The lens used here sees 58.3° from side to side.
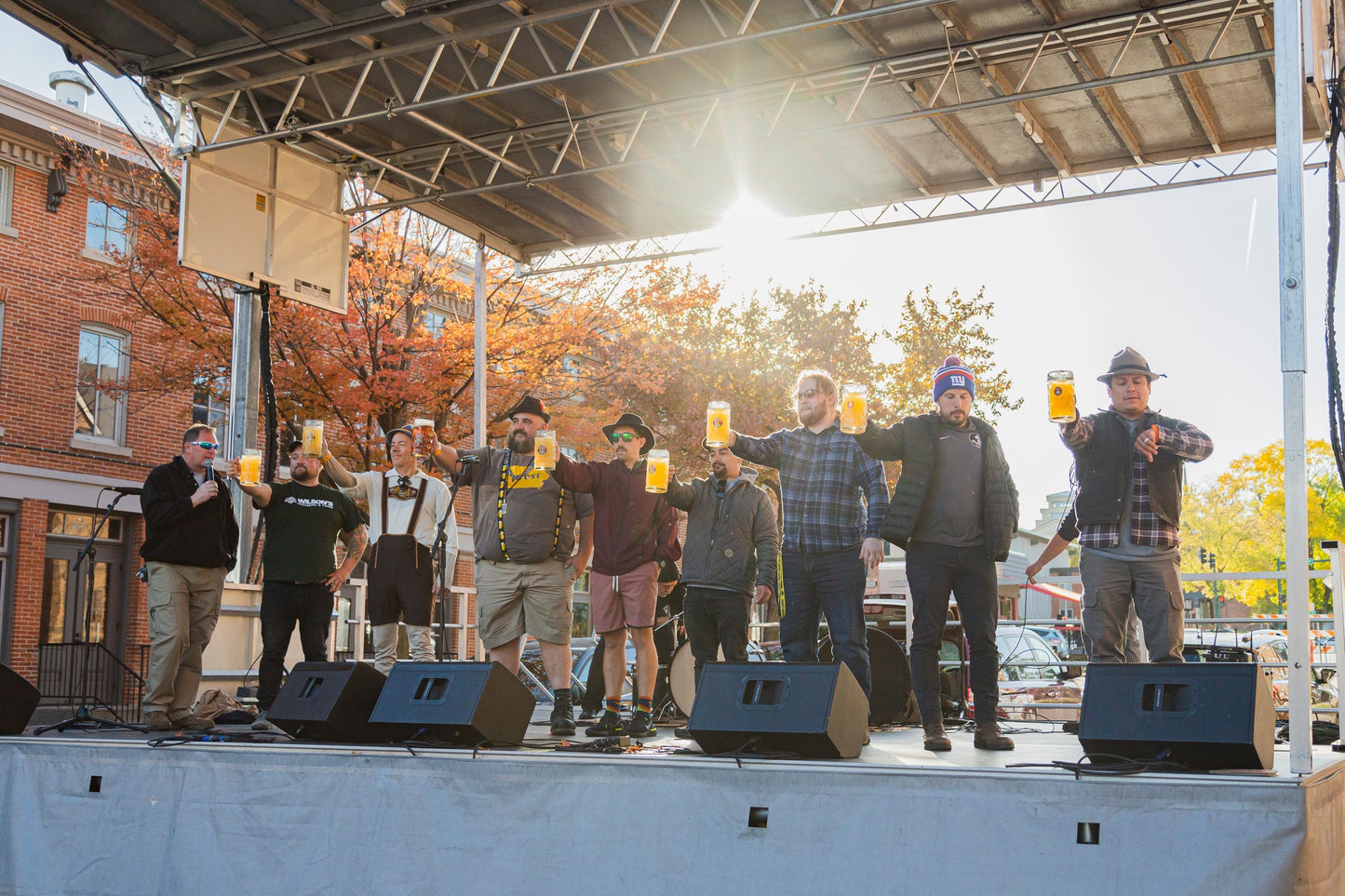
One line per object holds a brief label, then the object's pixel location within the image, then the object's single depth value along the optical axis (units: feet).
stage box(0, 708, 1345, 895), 12.79
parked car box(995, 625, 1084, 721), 39.83
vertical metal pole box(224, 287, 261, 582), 37.09
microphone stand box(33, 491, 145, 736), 22.49
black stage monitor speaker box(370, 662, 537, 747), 17.12
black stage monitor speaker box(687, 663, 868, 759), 15.56
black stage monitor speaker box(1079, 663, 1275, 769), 13.58
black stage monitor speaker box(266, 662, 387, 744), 18.51
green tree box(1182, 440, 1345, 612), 134.92
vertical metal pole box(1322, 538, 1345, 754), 19.61
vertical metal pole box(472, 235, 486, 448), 44.06
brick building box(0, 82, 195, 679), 57.72
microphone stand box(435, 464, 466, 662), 22.15
